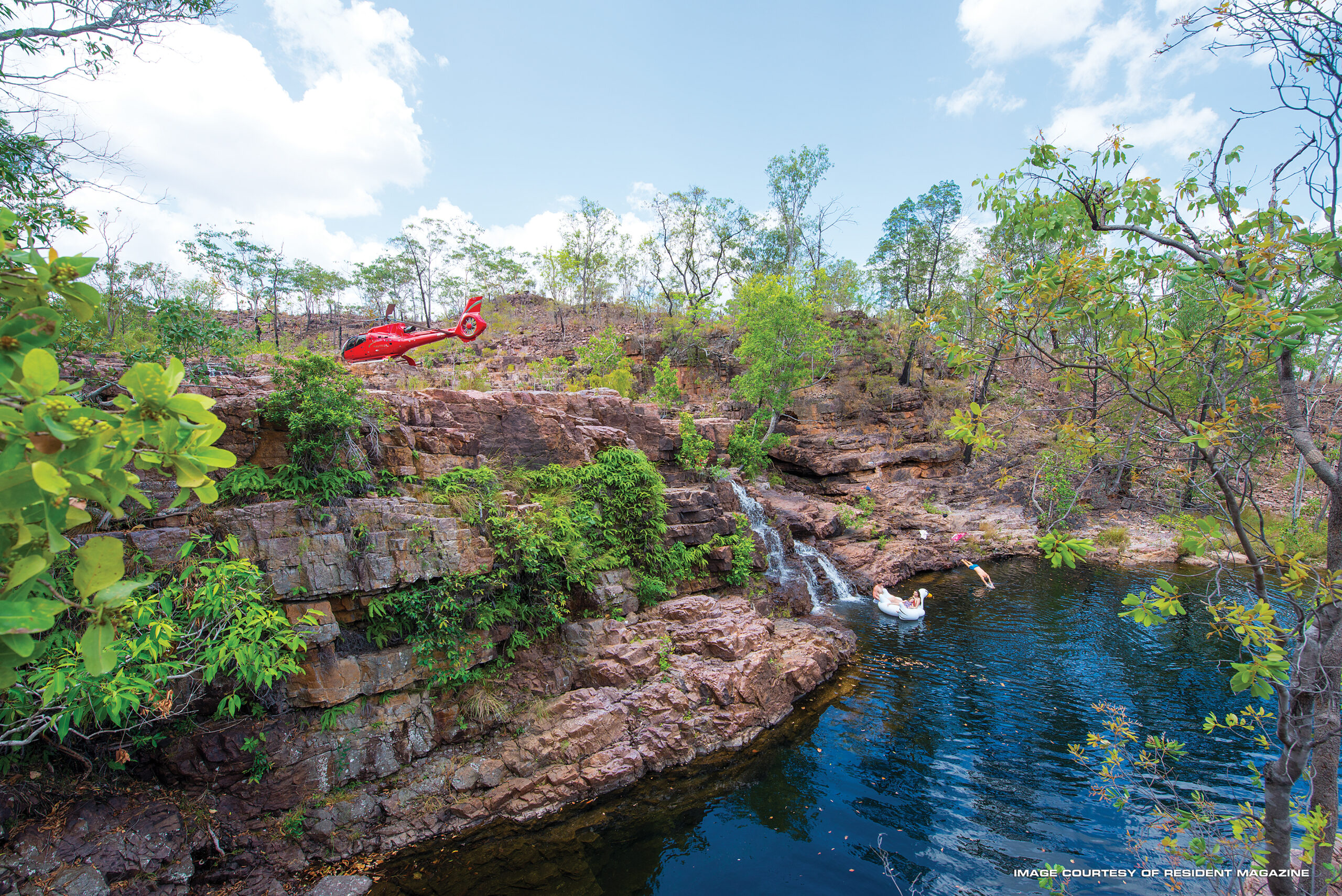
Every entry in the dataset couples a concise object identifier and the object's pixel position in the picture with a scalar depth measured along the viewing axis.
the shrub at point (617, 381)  21.94
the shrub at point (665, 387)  24.47
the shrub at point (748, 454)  21.81
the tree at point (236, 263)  24.83
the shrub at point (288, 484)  7.88
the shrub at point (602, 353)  24.81
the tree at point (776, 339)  23.75
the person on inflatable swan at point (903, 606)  14.23
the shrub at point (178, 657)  5.41
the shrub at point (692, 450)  15.80
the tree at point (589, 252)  33.72
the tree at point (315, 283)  30.97
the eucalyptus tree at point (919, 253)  27.95
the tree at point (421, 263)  32.91
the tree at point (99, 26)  6.69
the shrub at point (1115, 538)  18.87
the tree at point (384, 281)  32.56
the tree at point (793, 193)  31.16
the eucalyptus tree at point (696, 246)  33.91
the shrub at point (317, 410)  8.26
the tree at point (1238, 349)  3.09
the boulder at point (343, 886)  6.52
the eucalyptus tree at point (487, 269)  34.34
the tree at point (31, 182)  6.69
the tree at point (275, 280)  27.06
